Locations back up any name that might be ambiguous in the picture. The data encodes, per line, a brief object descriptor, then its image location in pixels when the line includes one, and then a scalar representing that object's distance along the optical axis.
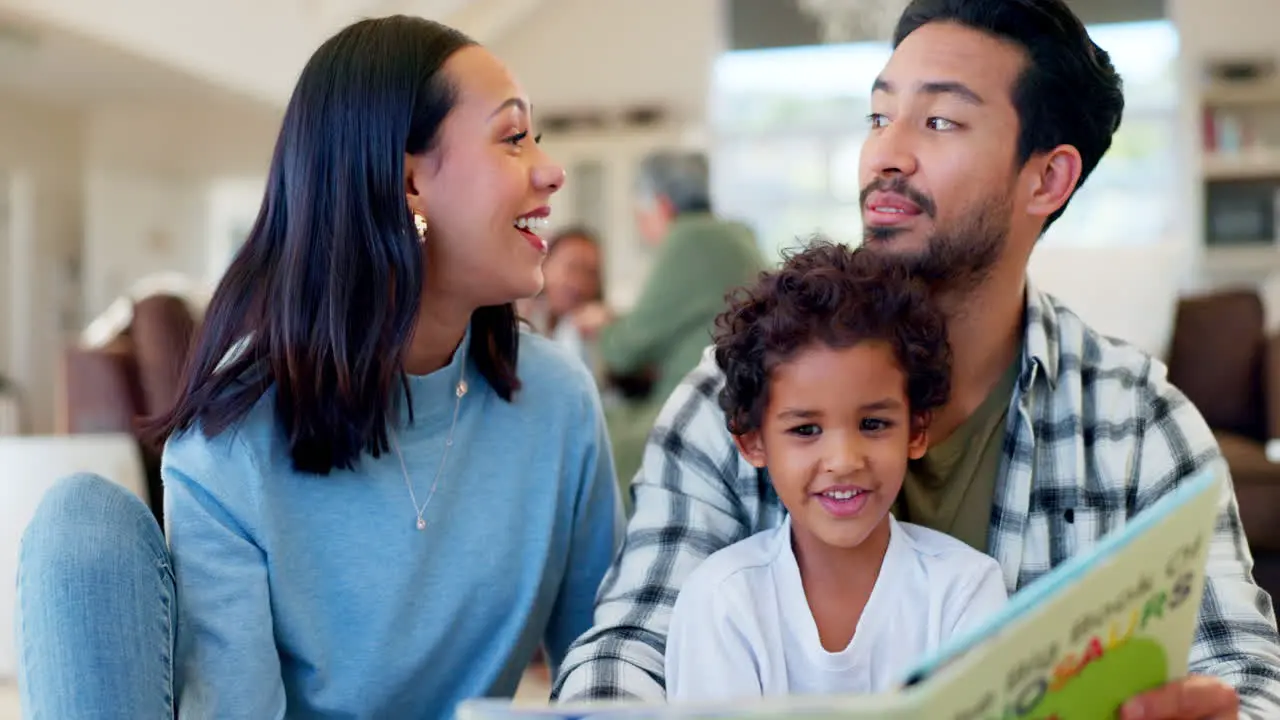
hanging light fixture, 8.19
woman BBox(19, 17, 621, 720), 1.28
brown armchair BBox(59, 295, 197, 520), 3.33
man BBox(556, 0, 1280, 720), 1.34
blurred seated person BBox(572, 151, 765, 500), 3.22
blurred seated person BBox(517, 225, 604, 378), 4.14
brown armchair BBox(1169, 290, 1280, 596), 2.99
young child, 1.20
